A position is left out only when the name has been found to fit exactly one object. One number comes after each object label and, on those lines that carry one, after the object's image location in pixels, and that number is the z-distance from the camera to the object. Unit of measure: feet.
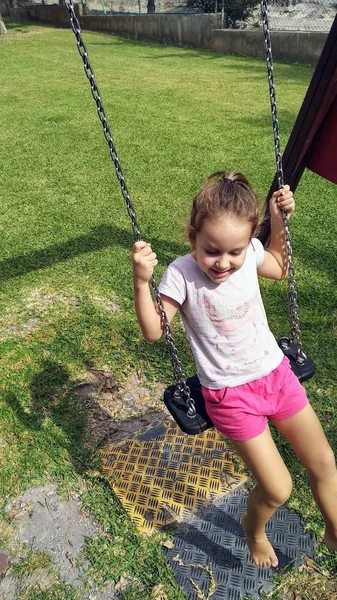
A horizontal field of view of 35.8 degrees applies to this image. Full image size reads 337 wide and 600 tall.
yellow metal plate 7.72
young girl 6.00
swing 5.86
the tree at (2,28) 63.26
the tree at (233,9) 48.80
